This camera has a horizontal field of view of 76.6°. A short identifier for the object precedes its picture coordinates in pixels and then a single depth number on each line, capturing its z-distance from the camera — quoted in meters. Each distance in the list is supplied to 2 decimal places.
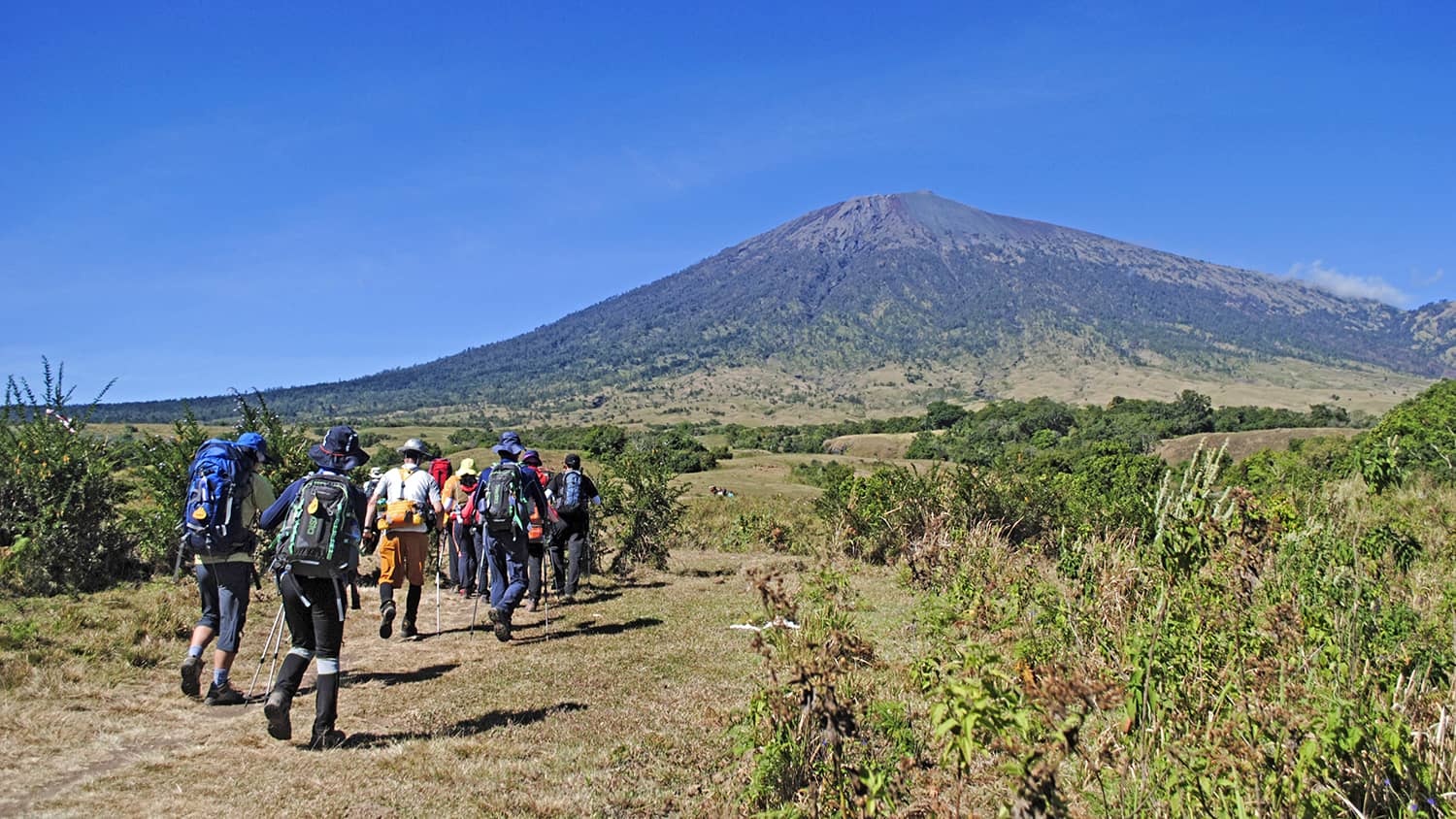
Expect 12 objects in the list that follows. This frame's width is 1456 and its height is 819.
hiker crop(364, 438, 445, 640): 7.84
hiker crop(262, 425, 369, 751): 5.20
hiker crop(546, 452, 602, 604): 10.28
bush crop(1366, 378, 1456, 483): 14.88
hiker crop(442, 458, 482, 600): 9.96
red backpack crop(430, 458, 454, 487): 10.02
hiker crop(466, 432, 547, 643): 8.11
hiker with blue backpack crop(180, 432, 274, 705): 5.88
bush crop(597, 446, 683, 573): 12.95
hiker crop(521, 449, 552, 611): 9.25
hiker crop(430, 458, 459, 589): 9.90
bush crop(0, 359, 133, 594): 9.73
